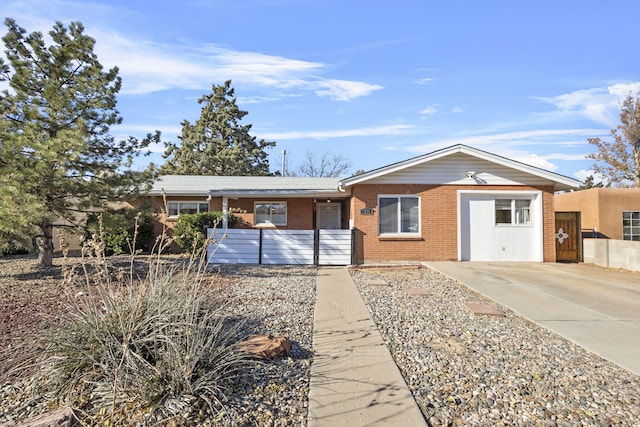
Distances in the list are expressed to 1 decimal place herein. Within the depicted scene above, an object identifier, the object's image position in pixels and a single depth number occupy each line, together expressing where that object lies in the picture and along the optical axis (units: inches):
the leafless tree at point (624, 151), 1022.4
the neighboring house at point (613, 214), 641.6
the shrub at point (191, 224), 558.4
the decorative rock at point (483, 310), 232.5
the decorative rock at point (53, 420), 99.7
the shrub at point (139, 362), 111.1
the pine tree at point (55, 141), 291.3
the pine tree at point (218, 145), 1227.5
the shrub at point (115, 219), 340.2
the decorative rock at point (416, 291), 295.7
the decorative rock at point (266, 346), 149.1
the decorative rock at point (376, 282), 340.8
